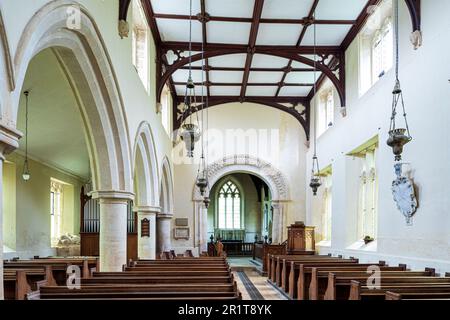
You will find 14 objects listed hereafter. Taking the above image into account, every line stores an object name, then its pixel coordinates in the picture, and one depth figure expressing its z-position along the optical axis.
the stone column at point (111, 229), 8.21
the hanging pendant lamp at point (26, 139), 9.20
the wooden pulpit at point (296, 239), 14.34
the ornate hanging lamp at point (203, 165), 17.17
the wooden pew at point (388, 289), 5.05
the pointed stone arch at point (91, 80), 4.65
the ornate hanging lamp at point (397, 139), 6.18
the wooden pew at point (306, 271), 8.30
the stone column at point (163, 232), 15.92
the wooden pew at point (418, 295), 4.45
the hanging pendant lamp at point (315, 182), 12.57
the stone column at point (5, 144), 3.74
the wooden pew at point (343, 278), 6.33
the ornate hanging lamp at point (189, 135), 8.07
